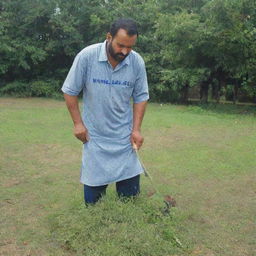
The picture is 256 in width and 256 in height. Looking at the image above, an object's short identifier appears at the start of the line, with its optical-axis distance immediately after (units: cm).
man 307
